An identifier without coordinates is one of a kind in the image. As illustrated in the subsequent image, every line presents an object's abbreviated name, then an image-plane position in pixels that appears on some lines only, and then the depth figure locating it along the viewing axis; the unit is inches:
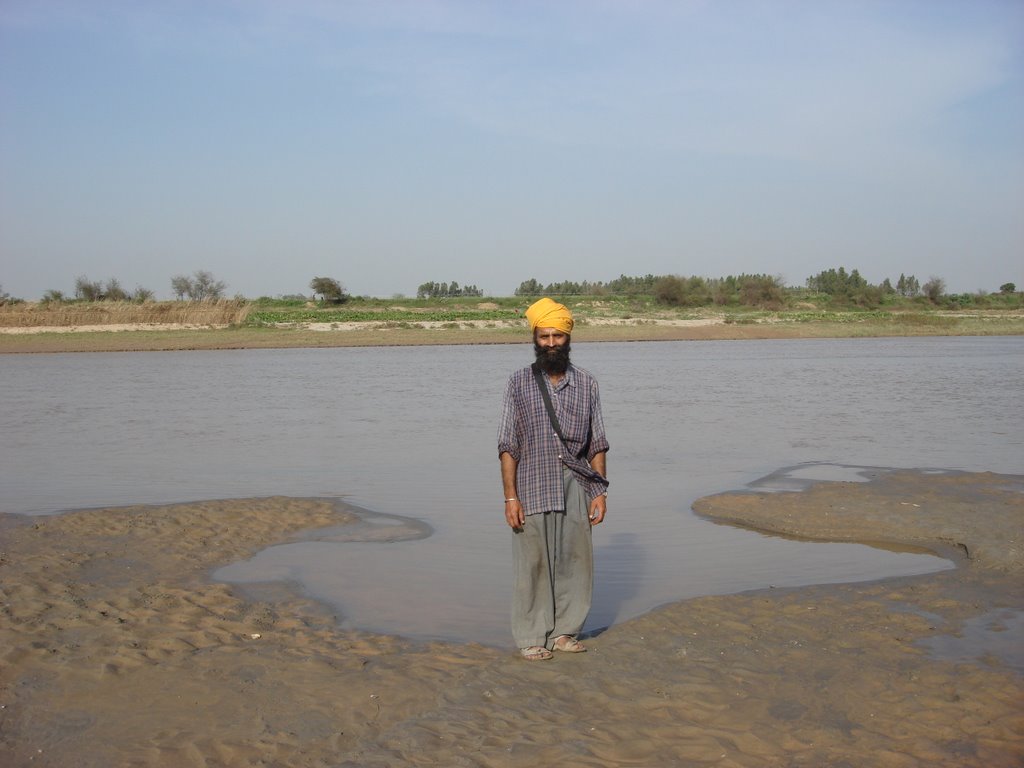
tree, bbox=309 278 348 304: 3058.6
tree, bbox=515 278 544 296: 3640.7
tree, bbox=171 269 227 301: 2807.6
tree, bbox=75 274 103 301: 2790.4
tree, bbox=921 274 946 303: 3152.1
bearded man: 195.9
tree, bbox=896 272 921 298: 3599.9
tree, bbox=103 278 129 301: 2713.8
